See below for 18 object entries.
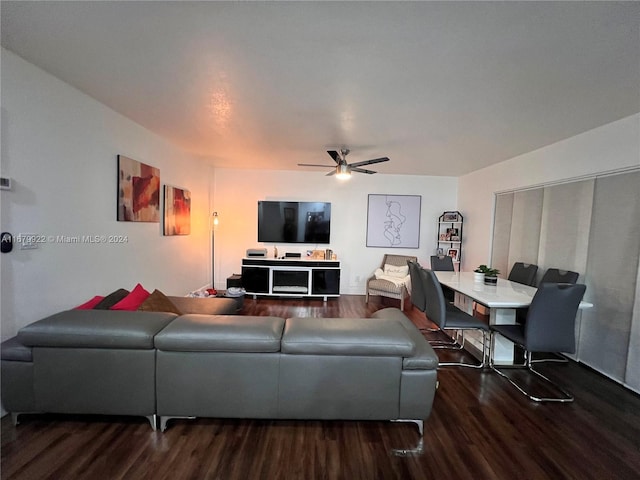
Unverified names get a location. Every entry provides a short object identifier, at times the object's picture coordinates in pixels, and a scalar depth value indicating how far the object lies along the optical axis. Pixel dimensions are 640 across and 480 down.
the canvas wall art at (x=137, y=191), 2.85
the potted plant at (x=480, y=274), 3.26
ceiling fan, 3.55
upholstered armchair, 4.64
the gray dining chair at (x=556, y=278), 2.84
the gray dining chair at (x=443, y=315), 2.61
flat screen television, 5.39
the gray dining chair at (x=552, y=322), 2.19
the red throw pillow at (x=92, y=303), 2.20
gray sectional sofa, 1.59
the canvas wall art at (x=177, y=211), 3.71
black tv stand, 5.03
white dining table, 2.39
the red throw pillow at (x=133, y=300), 2.23
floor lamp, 5.41
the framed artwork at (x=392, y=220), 5.54
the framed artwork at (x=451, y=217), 5.31
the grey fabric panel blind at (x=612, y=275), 2.49
